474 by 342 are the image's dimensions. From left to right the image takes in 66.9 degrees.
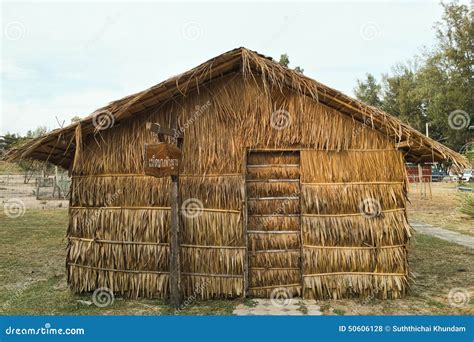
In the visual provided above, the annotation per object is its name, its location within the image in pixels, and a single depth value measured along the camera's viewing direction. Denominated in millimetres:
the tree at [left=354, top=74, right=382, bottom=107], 48319
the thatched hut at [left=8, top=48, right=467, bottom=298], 5926
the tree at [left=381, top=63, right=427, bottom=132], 38594
